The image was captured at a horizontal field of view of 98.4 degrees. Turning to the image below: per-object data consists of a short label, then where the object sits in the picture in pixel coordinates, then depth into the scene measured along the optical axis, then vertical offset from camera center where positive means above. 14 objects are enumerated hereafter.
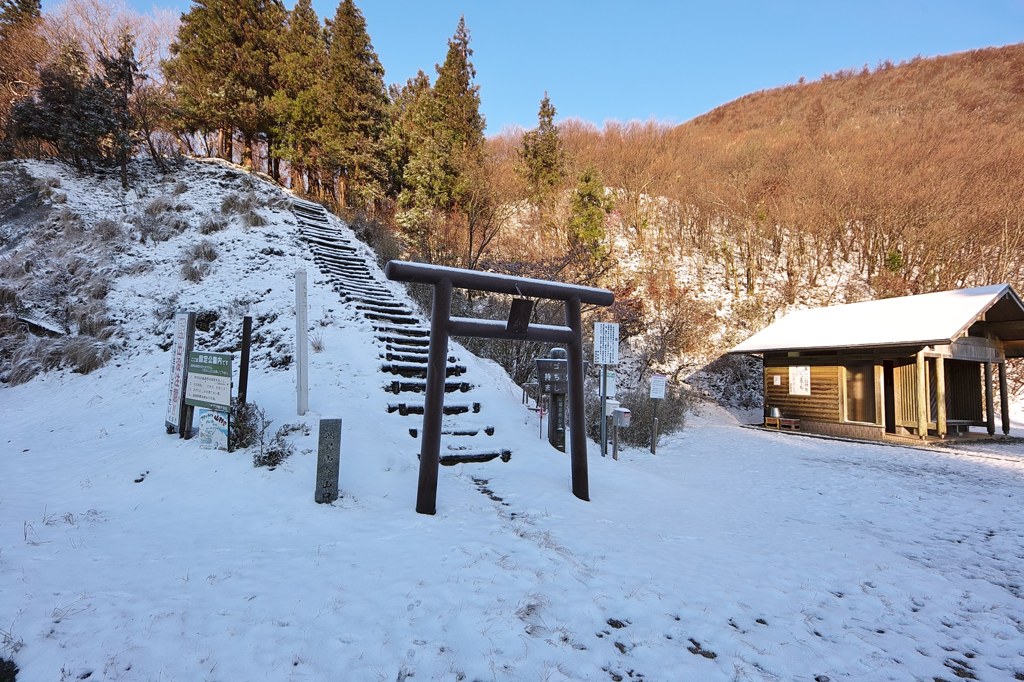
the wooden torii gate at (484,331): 4.60 +0.50
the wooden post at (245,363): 5.86 +0.03
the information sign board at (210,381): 5.49 -0.22
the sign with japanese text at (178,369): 6.19 -0.08
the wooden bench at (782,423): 14.95 -1.36
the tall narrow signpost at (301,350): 6.27 +0.25
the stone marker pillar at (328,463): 4.56 -0.99
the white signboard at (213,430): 5.60 -0.84
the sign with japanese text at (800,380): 14.98 +0.13
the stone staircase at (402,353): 6.80 +0.35
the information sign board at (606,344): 8.53 +0.65
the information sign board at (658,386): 9.39 -0.15
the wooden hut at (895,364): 12.37 +0.72
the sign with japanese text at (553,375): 7.56 +0.01
